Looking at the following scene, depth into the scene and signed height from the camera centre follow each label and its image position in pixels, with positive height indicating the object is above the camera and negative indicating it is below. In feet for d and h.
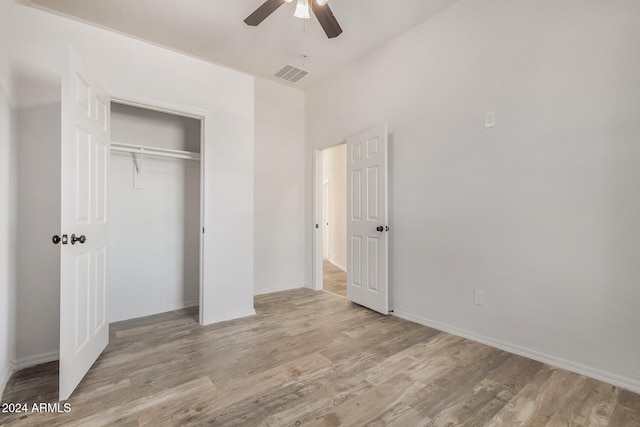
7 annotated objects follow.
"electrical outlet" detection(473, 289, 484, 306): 8.18 -2.30
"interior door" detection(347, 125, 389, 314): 10.28 -0.12
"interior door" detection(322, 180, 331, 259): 22.36 -0.32
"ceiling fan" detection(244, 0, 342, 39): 6.89 +5.05
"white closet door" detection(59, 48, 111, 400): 5.57 -0.08
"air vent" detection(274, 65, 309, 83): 12.63 +6.47
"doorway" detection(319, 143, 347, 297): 19.39 +0.31
